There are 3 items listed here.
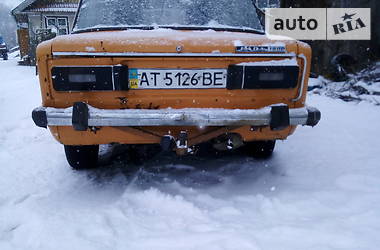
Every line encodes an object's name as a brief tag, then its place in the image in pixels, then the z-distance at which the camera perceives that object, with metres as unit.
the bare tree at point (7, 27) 81.32
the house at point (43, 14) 23.02
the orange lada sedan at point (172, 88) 2.31
